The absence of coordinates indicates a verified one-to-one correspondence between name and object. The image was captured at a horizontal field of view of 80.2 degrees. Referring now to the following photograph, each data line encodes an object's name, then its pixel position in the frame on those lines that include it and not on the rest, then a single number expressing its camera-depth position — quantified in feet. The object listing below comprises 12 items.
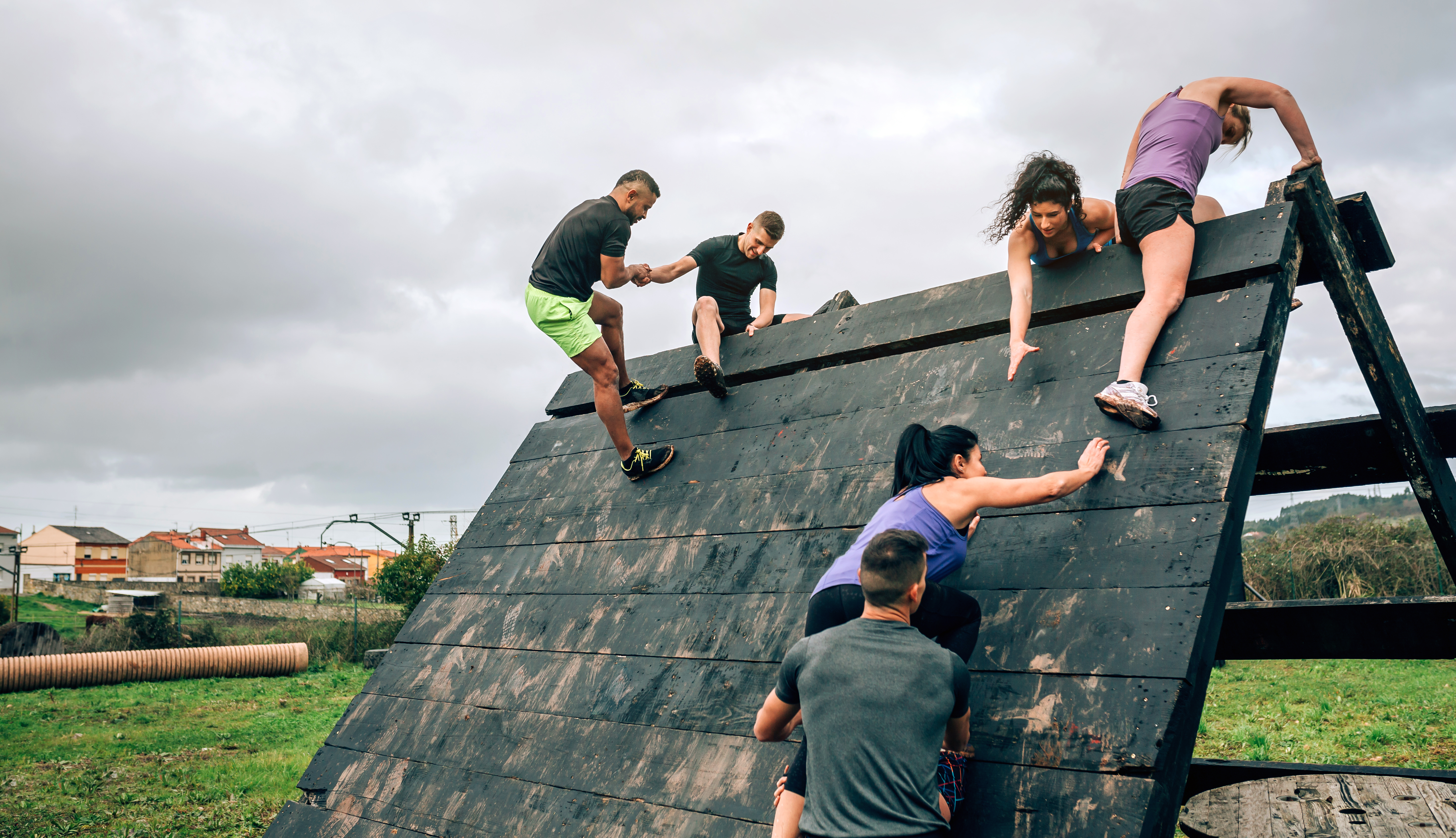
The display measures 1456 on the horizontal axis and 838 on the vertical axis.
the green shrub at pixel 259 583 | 144.25
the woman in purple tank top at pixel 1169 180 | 8.91
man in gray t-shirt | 5.99
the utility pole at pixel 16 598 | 89.30
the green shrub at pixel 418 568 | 74.95
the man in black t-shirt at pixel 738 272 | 17.30
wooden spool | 11.16
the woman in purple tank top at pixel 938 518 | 7.28
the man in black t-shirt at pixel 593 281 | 13.58
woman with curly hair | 10.59
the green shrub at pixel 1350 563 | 46.88
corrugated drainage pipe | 50.03
